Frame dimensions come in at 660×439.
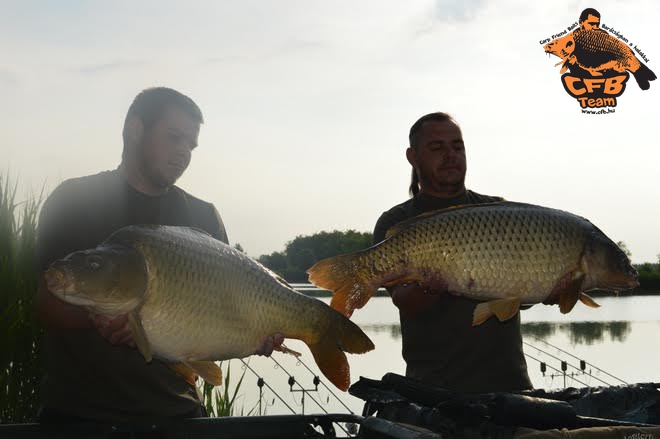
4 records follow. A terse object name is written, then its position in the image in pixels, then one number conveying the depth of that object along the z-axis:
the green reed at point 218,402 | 3.98
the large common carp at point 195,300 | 1.60
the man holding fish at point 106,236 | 1.80
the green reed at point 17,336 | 3.13
